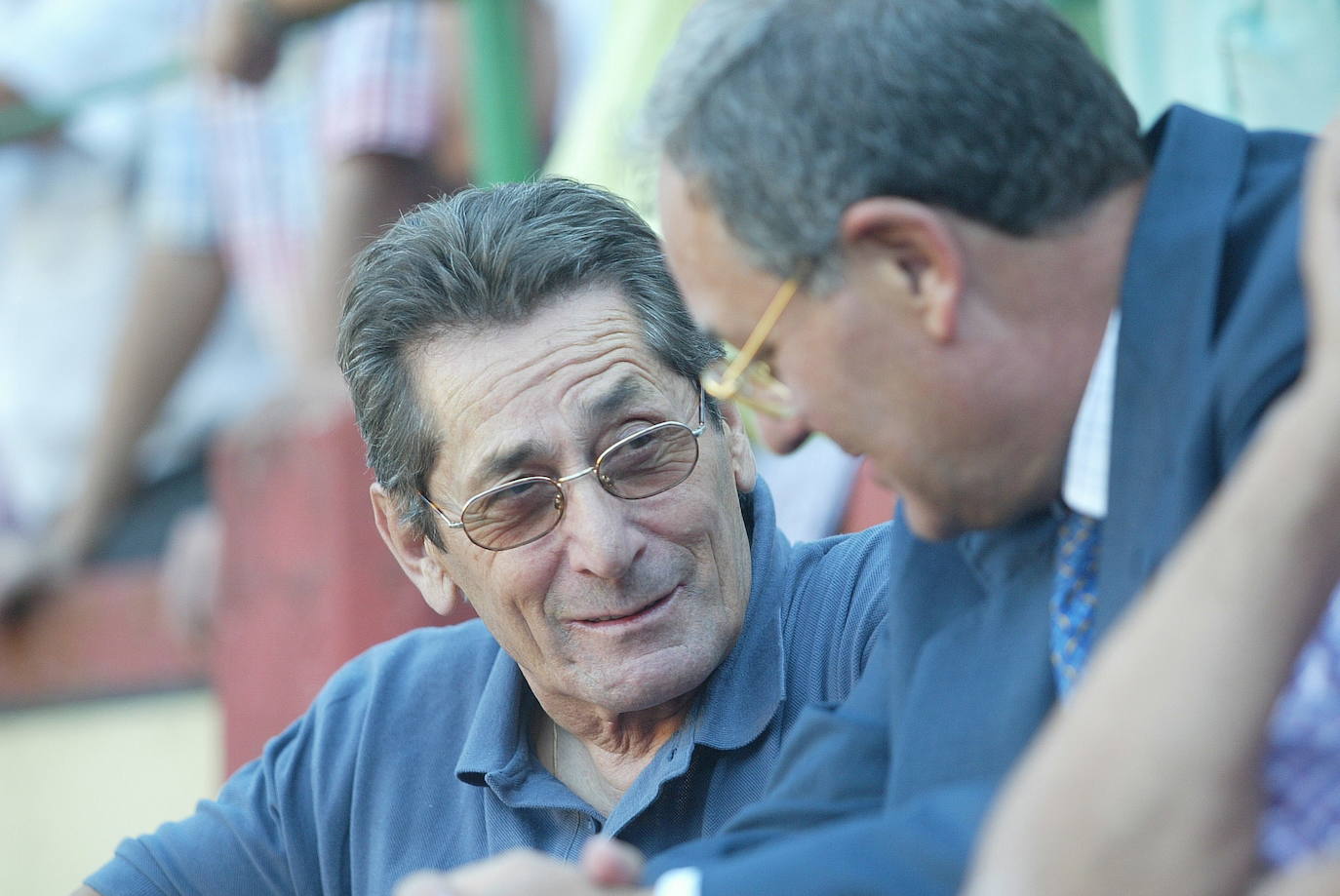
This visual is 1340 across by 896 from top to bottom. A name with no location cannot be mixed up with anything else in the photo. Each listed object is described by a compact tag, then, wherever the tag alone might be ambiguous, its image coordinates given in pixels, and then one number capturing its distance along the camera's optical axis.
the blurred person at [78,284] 11.52
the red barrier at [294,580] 8.42
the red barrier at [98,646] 11.19
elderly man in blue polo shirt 4.86
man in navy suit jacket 2.98
